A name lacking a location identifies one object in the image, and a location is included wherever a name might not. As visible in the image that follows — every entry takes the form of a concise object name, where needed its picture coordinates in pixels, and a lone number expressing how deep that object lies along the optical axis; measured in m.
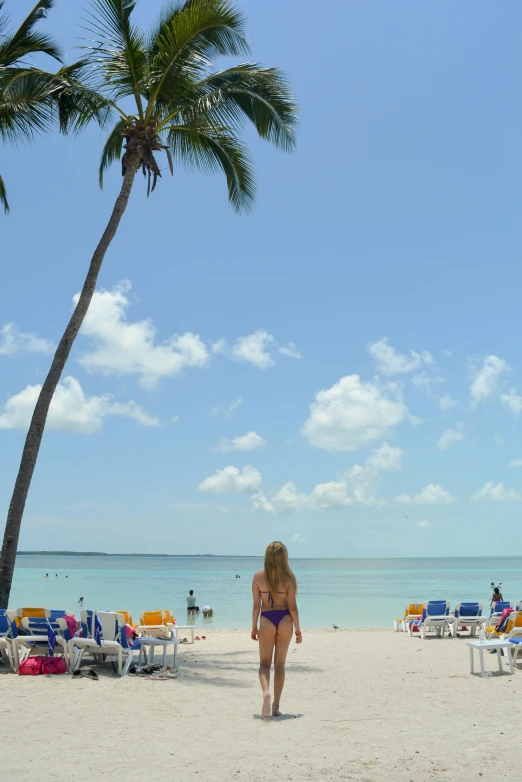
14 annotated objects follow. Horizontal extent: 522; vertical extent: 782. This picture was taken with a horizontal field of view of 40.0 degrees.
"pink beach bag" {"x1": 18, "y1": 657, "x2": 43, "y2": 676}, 8.52
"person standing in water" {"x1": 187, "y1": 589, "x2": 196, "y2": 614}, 24.53
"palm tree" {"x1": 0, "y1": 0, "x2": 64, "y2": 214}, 12.27
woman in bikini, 6.02
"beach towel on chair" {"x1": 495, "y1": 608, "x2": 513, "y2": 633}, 11.55
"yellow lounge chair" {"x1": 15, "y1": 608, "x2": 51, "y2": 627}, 9.47
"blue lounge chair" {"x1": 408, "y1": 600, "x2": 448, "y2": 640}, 14.52
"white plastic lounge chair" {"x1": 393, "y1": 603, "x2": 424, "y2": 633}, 16.08
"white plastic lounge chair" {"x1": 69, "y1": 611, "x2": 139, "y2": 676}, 8.52
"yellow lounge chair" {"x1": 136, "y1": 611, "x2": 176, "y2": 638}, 12.05
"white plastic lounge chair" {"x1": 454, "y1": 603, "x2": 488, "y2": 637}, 14.41
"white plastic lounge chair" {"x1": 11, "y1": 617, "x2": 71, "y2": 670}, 8.69
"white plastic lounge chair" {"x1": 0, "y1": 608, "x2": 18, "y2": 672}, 8.72
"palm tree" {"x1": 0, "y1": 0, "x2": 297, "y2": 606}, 12.00
